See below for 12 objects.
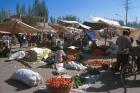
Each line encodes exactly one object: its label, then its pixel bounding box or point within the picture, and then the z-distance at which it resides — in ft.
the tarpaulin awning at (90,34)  31.39
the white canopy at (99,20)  28.46
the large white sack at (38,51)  23.72
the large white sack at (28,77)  13.33
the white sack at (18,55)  23.53
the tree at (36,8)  156.17
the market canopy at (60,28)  40.22
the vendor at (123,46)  15.81
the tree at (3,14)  158.50
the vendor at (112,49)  28.23
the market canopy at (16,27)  28.07
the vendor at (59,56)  20.20
